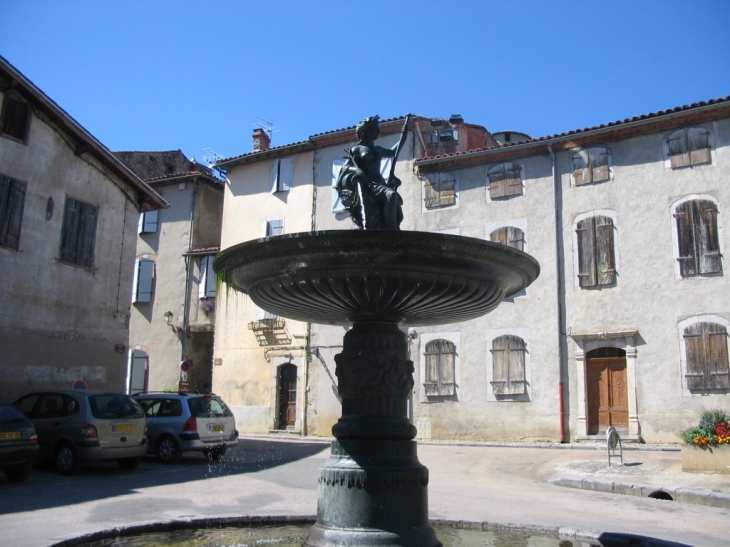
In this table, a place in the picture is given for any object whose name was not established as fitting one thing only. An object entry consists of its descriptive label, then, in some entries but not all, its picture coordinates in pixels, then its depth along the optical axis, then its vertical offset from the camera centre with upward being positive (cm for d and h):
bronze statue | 639 +196
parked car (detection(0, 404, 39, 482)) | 973 -67
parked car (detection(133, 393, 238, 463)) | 1359 -49
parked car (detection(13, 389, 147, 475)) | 1149 -47
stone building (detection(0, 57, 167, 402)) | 1508 +341
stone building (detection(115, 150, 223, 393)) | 2680 +425
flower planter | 1118 -74
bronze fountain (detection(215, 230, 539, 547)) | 491 +74
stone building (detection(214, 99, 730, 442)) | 1745 +299
